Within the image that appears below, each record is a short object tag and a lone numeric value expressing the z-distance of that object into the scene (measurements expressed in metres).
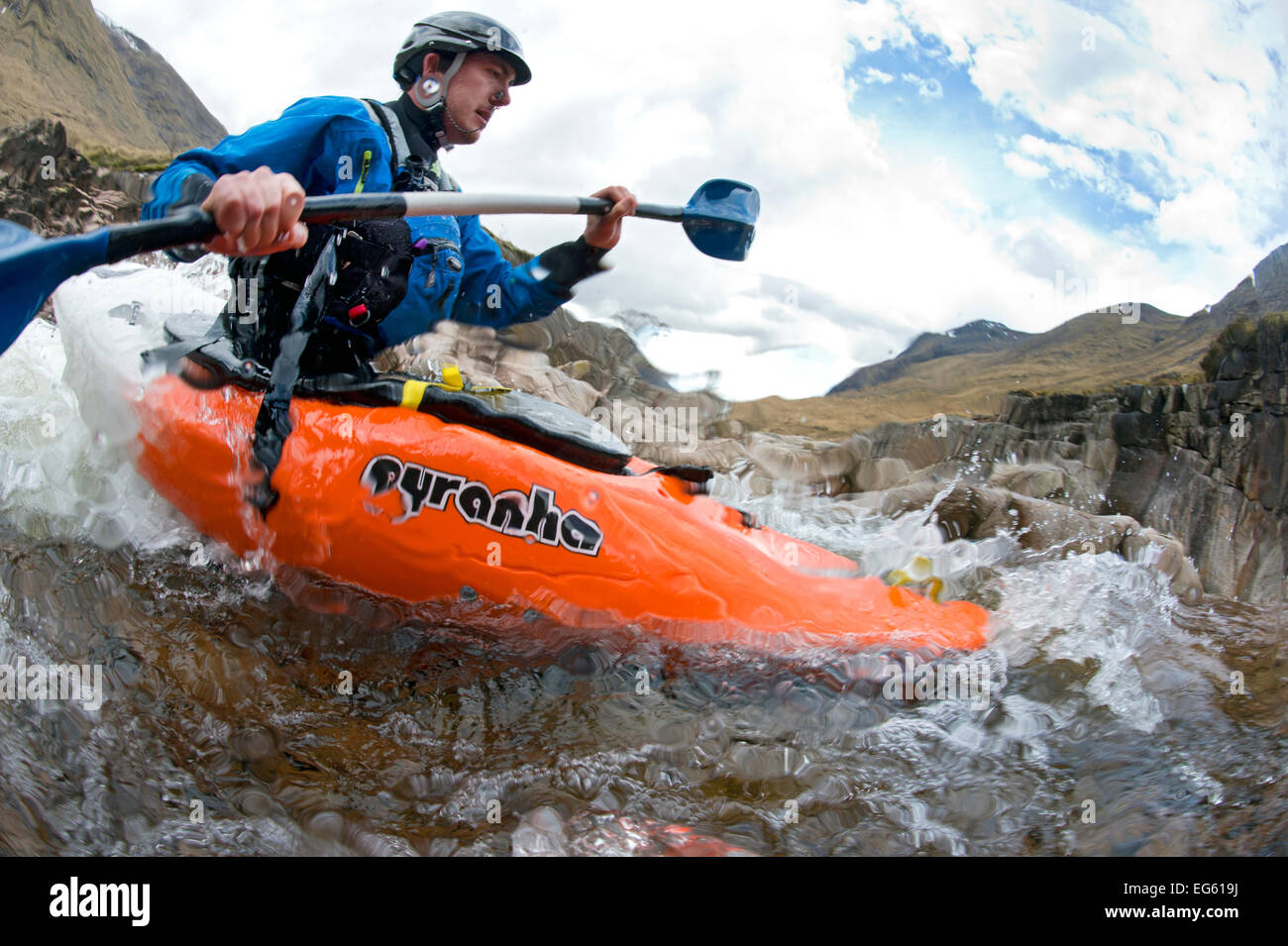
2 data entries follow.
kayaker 2.17
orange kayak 2.21
